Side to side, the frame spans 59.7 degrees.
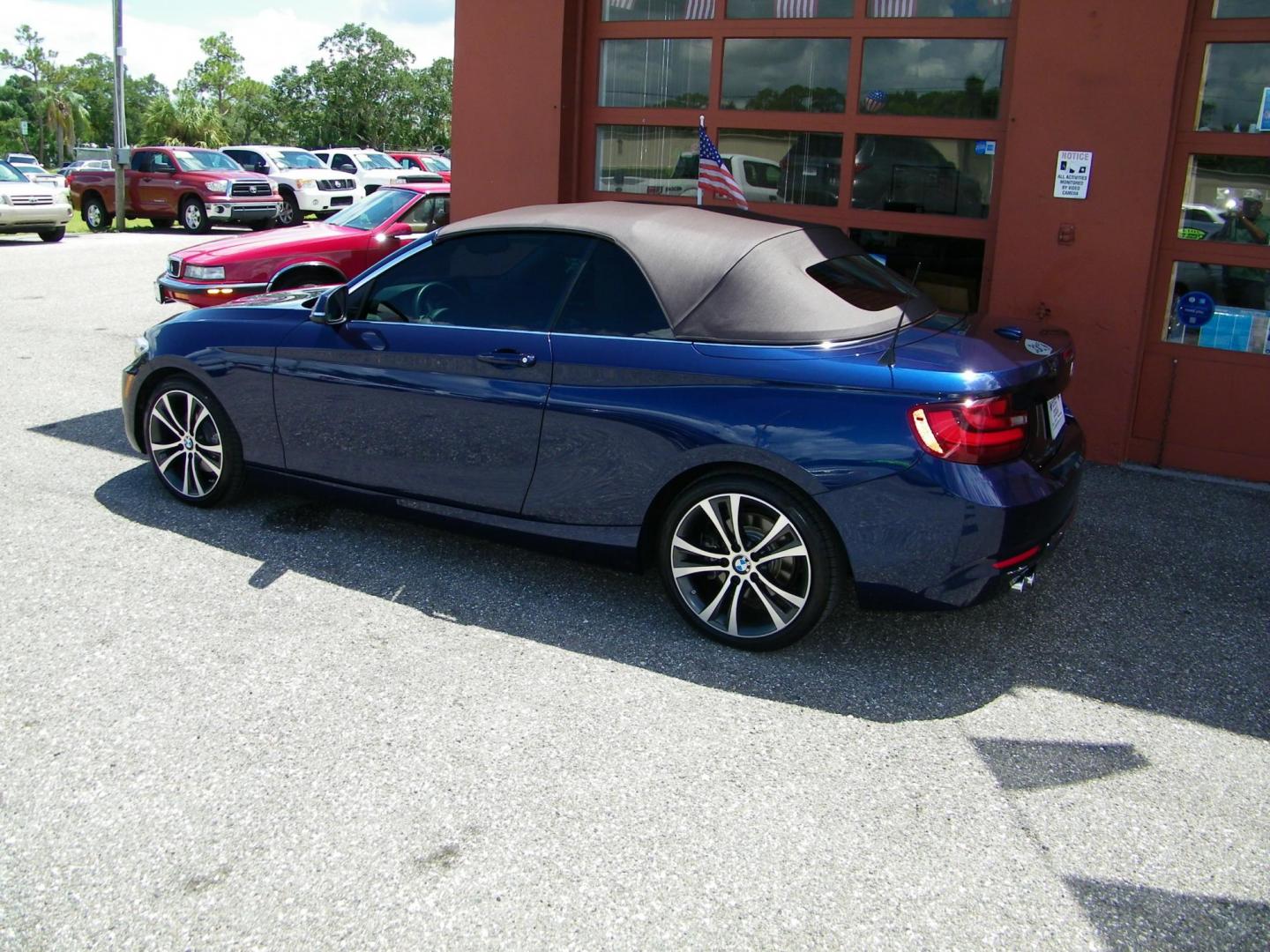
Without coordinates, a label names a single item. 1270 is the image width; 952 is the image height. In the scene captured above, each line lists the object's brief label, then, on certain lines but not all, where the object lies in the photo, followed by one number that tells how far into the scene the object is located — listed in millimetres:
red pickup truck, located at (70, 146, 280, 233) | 22578
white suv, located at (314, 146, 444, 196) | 25859
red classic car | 8875
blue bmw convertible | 3820
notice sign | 6676
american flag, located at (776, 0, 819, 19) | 7594
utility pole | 23161
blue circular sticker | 6672
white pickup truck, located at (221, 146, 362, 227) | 24141
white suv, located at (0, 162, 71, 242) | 18891
